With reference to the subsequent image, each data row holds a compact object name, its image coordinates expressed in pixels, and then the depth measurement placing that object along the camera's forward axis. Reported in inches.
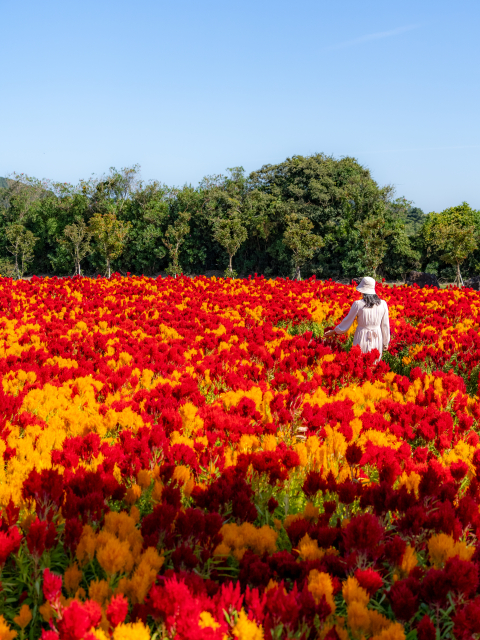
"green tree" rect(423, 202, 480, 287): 1277.1
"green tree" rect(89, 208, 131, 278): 1590.8
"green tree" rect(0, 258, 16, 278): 1964.8
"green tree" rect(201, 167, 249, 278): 1582.2
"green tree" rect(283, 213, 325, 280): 1443.2
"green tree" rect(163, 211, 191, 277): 1684.3
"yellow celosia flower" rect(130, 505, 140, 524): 93.7
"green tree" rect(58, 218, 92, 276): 1845.5
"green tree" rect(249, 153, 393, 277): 1494.8
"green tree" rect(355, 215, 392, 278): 1323.8
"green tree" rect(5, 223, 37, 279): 1999.3
